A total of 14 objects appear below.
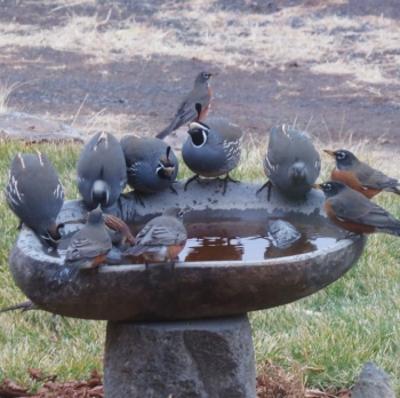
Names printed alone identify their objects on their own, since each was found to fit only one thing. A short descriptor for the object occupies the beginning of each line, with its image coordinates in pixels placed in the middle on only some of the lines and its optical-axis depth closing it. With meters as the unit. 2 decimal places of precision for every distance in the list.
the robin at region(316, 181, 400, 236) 8.41
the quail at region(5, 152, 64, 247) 8.28
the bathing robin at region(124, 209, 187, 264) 7.20
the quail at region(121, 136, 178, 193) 9.12
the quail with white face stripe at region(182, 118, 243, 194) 9.57
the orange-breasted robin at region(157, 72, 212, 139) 16.03
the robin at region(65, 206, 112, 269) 7.11
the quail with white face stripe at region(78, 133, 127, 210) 8.66
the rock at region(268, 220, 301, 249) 8.28
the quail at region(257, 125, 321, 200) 8.90
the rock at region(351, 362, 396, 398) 8.61
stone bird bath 7.31
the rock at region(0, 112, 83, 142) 18.89
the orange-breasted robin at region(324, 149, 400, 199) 11.14
